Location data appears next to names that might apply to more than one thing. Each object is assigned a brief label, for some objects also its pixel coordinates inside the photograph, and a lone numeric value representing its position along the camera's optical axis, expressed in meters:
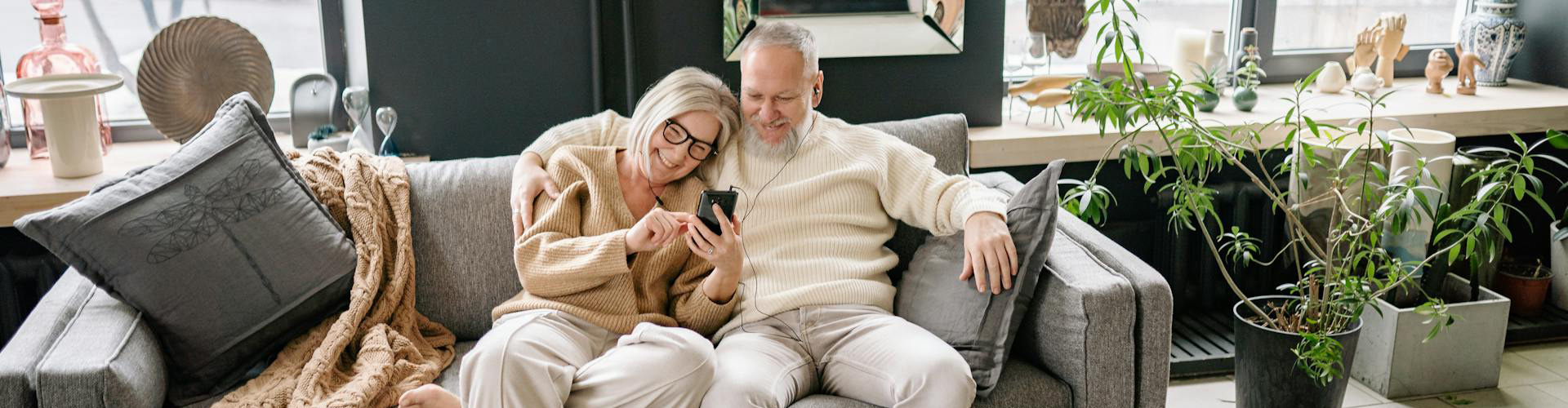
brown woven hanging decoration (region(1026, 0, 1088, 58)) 3.31
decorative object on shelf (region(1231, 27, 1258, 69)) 3.42
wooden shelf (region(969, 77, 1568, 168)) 2.96
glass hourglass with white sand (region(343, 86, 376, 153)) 2.76
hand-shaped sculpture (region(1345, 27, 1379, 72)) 3.47
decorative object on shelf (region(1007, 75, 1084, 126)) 3.05
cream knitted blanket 2.01
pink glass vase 2.74
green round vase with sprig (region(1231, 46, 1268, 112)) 3.19
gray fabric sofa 1.80
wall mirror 2.92
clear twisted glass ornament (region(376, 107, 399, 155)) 2.67
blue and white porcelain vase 3.47
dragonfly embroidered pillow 1.97
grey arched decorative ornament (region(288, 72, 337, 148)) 2.88
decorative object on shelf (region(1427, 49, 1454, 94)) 3.42
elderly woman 1.92
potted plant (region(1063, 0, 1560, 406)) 2.28
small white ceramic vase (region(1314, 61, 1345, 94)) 3.43
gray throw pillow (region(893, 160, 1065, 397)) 2.05
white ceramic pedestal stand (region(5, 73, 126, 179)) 2.51
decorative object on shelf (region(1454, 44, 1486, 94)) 3.40
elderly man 2.00
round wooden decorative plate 2.69
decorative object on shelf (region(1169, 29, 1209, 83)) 3.32
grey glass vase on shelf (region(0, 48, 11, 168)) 2.70
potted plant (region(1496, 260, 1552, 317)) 3.26
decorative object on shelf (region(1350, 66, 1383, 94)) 3.35
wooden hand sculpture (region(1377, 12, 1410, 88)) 3.42
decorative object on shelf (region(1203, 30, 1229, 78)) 3.30
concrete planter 2.79
